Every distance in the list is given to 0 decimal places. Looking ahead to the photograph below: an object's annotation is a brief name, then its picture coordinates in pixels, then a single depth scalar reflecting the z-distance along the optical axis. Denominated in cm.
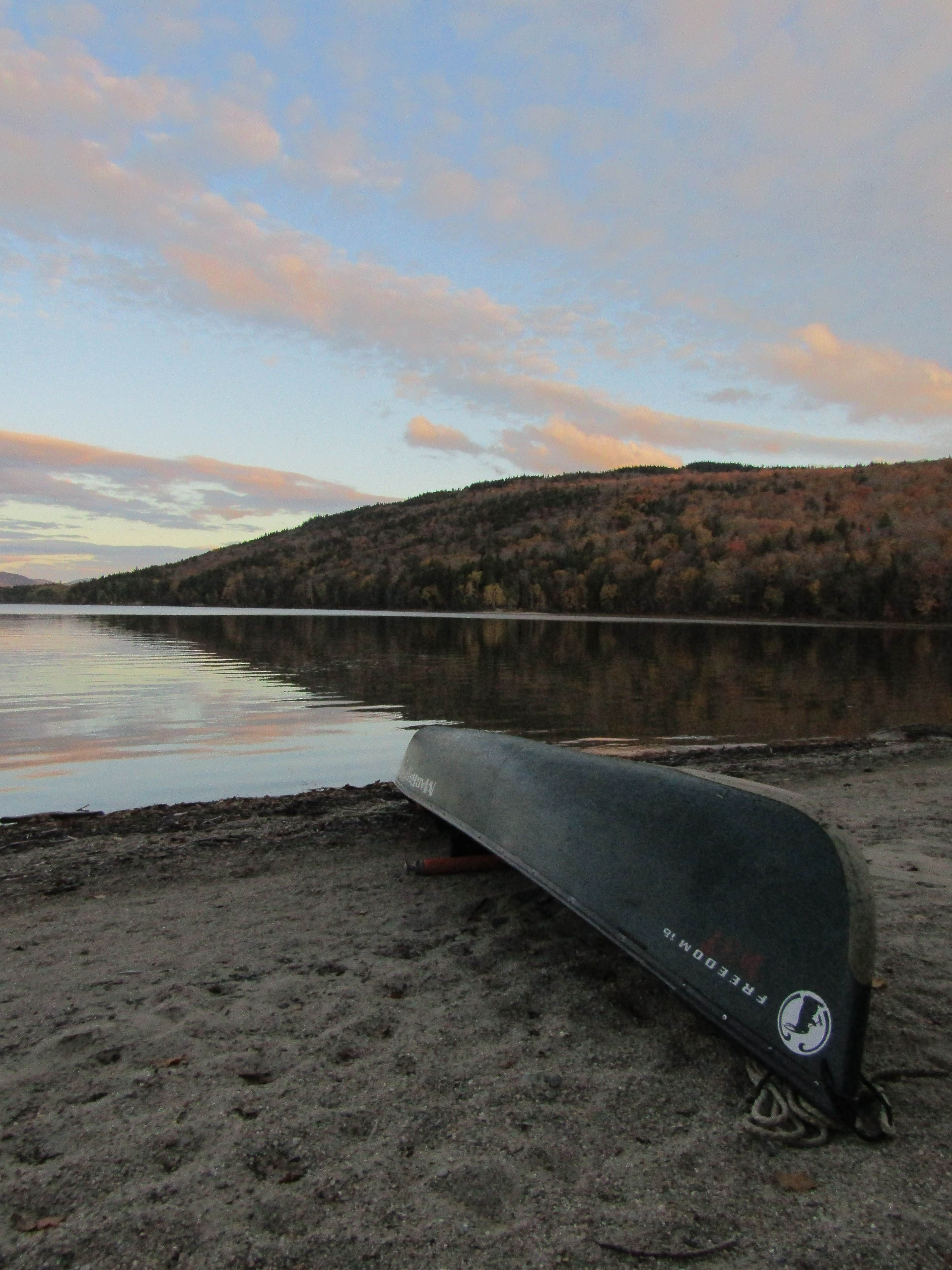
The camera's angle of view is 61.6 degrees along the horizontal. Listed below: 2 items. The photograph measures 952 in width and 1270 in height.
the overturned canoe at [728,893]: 292
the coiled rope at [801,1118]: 279
